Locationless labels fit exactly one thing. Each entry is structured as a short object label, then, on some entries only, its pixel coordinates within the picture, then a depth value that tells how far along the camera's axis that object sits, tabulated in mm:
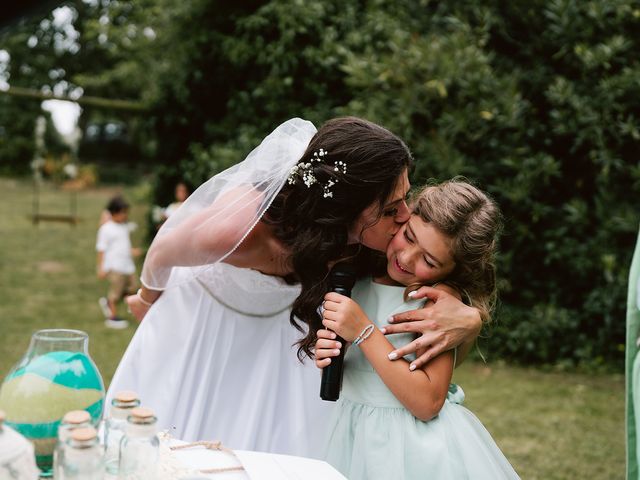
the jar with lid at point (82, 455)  1350
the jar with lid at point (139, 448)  1435
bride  2623
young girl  2367
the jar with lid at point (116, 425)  1532
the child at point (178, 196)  8750
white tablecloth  1727
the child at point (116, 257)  8734
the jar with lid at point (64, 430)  1371
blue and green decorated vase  1486
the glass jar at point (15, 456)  1301
